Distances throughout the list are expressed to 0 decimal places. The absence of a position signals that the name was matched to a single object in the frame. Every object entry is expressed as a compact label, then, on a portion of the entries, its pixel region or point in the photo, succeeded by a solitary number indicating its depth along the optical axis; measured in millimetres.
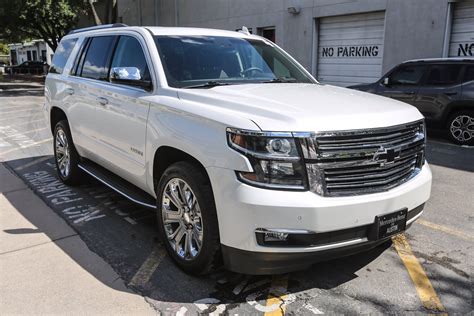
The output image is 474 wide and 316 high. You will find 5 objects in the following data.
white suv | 2869
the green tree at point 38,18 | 23859
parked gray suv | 9008
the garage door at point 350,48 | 14523
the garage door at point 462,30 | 12094
